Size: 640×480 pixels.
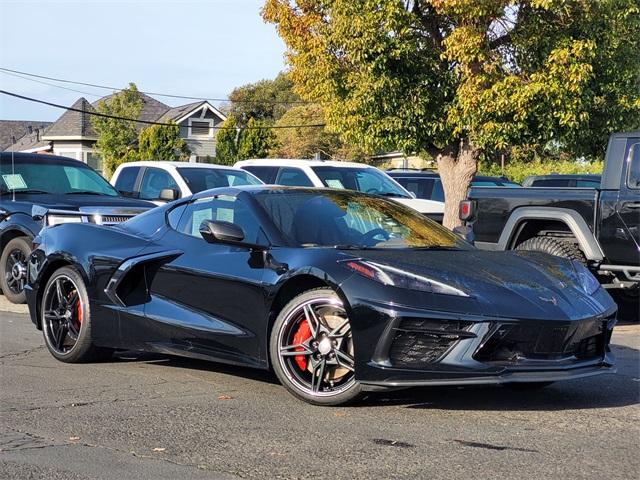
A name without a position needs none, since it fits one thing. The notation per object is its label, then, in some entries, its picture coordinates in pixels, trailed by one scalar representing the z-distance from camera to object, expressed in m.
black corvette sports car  5.14
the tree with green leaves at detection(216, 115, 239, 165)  43.44
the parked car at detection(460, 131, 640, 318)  9.52
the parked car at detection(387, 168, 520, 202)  19.17
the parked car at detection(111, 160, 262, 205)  13.86
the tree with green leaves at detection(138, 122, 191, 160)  42.56
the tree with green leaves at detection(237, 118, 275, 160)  43.19
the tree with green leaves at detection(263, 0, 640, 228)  14.66
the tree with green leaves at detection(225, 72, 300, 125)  72.44
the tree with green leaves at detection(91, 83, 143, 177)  45.25
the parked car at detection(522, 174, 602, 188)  17.11
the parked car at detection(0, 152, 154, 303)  10.46
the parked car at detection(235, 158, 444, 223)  15.52
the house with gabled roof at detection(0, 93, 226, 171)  50.88
